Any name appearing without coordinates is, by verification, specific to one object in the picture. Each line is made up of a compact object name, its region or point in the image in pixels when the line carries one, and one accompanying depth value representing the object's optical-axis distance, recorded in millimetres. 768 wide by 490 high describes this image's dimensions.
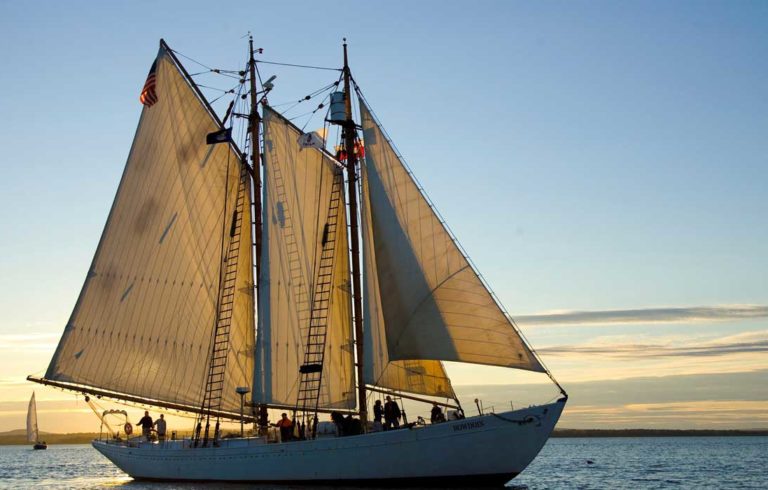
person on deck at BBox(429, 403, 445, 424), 38156
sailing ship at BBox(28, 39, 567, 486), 36750
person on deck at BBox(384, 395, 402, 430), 38375
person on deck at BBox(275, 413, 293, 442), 41469
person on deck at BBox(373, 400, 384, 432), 39375
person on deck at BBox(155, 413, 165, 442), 49469
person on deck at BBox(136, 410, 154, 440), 50434
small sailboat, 145250
